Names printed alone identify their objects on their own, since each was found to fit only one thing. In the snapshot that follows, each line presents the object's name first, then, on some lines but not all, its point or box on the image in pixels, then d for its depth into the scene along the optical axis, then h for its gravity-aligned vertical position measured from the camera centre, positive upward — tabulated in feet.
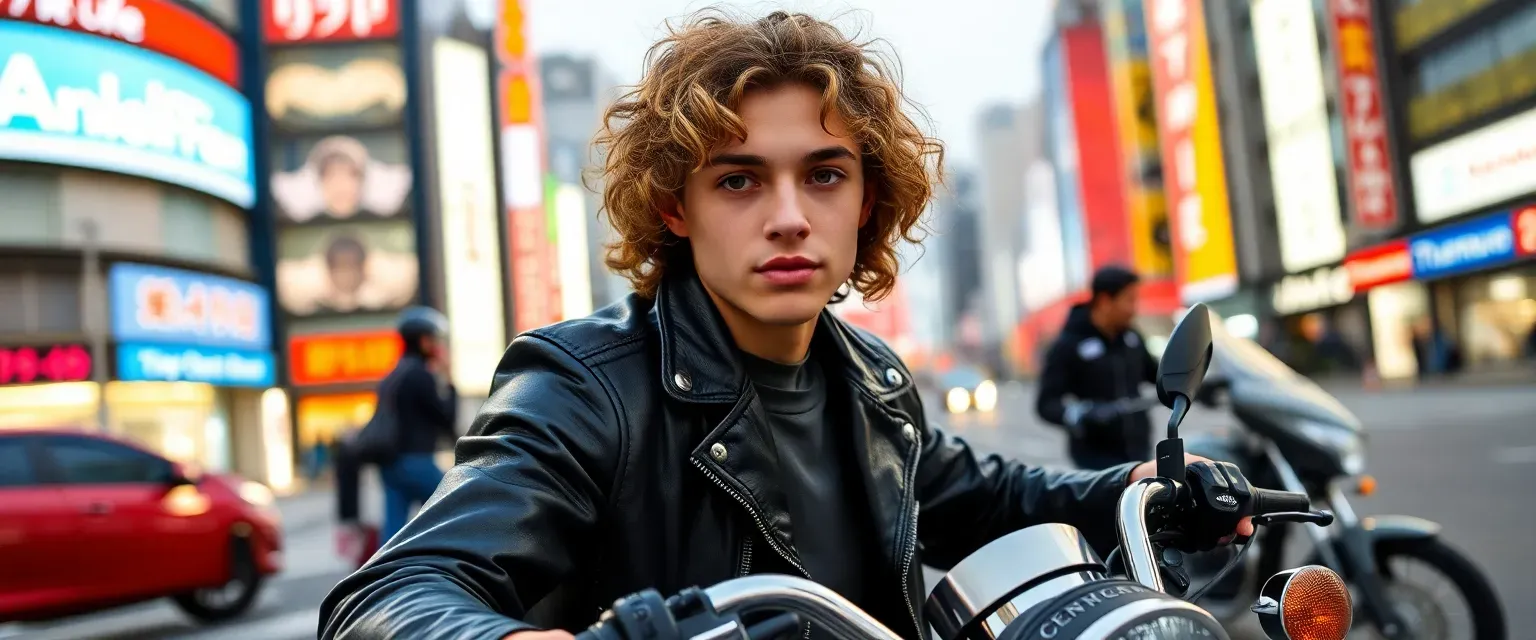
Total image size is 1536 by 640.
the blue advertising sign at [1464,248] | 85.92 +5.17
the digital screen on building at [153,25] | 69.46 +27.51
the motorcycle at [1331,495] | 13.00 -2.07
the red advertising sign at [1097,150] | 215.92 +37.54
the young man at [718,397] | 4.54 -0.07
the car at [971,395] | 92.68 -3.00
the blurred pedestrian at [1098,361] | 17.99 -0.23
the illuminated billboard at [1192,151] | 138.10 +23.10
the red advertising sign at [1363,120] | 95.14 +16.92
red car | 21.84 -2.03
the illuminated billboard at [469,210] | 131.44 +22.41
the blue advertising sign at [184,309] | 75.51 +8.54
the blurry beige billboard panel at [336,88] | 120.16 +34.24
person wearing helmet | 21.07 -0.12
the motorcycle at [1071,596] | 2.96 -0.72
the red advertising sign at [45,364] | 70.49 +4.77
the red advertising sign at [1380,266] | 98.89 +4.90
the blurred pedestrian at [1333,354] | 97.81 -2.52
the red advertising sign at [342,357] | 117.50 +5.85
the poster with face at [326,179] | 120.98 +24.82
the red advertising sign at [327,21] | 119.24 +41.00
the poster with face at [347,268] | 120.57 +15.34
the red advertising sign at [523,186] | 140.87 +26.27
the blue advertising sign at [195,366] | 74.54 +4.37
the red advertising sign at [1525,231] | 82.33 +5.52
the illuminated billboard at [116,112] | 67.15 +20.99
